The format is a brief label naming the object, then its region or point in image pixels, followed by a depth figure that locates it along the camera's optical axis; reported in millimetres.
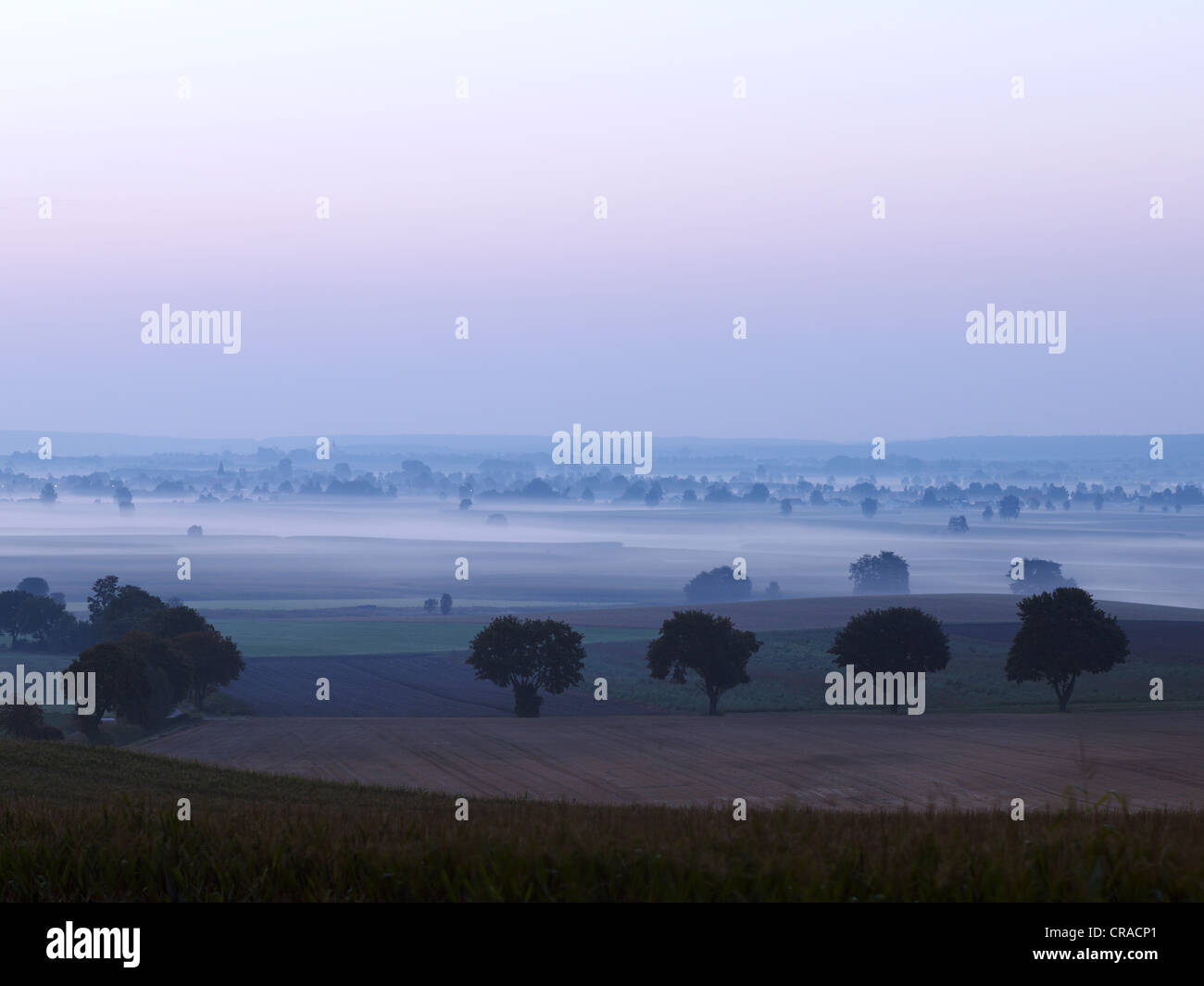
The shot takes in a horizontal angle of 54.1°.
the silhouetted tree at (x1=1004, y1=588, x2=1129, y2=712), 83438
